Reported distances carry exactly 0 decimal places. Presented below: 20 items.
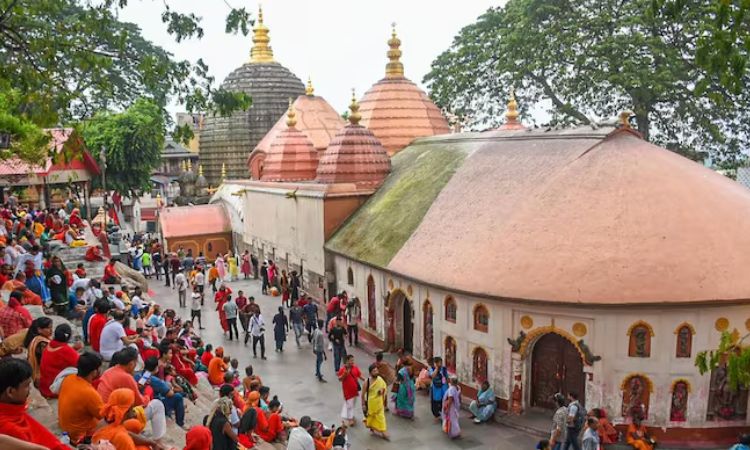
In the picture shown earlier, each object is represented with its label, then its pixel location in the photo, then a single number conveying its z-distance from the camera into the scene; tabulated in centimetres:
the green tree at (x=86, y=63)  794
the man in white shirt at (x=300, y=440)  809
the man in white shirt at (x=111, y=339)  852
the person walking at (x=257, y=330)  1653
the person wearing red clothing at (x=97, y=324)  905
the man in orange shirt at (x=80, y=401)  589
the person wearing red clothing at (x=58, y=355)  698
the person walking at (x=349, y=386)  1202
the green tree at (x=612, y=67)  2591
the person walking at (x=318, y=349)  1509
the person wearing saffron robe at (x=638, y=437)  1110
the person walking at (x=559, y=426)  1053
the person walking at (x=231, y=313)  1788
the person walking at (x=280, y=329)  1678
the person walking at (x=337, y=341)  1502
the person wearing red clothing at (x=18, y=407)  420
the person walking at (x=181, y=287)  2198
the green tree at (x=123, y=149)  3431
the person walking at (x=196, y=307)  1930
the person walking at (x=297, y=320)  1786
